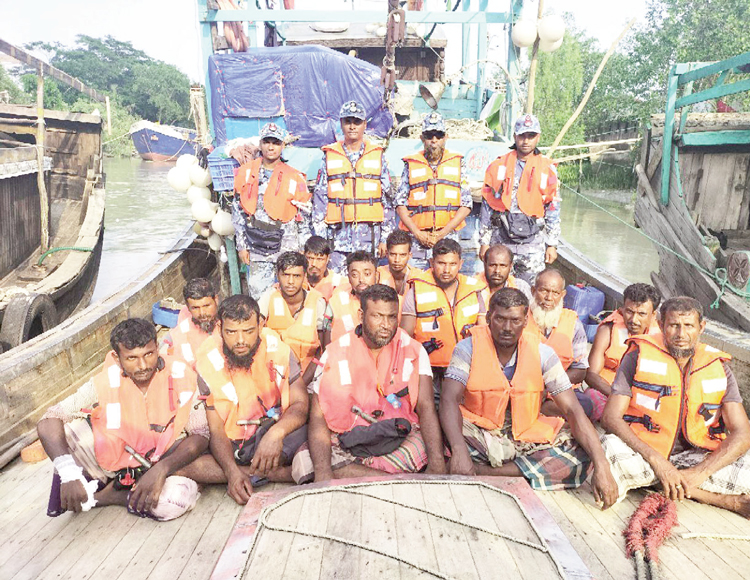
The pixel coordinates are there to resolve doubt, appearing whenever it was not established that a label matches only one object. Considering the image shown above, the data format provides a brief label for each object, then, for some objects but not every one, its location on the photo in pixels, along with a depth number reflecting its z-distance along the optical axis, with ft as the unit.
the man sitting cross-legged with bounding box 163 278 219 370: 10.39
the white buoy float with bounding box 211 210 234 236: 18.29
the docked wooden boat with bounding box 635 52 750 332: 16.30
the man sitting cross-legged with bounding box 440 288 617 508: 8.36
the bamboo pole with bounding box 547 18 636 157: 14.15
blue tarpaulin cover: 19.38
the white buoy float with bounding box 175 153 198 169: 18.66
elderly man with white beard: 10.59
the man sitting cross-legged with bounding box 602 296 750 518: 7.75
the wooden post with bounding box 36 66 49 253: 22.24
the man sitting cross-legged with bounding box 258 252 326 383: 11.19
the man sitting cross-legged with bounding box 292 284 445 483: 8.39
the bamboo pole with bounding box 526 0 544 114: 15.23
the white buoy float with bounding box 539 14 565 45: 16.74
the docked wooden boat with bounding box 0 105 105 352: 16.93
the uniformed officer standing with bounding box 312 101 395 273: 14.69
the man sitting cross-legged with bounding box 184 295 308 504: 8.33
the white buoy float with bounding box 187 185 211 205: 18.71
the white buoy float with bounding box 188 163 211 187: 18.47
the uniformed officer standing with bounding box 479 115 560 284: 14.02
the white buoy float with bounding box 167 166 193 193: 18.60
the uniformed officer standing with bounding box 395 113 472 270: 14.39
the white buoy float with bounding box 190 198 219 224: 18.38
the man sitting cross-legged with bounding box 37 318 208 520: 7.64
